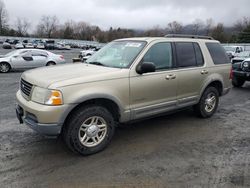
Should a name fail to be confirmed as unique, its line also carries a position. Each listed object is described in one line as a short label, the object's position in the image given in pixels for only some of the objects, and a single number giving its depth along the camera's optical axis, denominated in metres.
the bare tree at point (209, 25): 72.17
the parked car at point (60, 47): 43.76
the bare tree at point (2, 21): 68.80
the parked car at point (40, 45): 40.35
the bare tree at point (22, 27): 81.04
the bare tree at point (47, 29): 83.76
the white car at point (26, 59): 10.64
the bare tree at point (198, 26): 75.08
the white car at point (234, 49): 19.67
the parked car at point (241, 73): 7.42
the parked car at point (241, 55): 10.29
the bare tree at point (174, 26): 76.34
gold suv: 2.79
